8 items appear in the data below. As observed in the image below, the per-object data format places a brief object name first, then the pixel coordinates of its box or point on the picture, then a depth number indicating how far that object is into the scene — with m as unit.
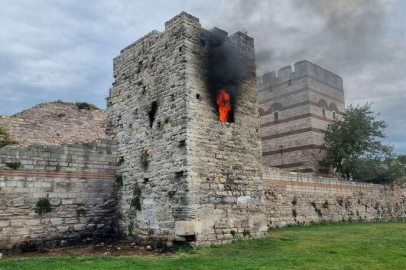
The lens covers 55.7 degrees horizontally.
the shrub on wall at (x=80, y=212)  12.23
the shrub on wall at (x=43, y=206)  11.41
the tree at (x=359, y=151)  26.23
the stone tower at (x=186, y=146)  10.72
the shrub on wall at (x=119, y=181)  13.03
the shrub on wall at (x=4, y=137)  14.87
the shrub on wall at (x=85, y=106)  19.30
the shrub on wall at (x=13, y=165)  11.10
